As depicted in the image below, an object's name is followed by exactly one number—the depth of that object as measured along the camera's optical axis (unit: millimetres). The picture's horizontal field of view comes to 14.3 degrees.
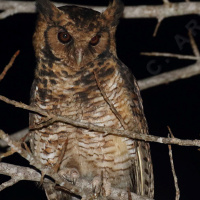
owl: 6180
